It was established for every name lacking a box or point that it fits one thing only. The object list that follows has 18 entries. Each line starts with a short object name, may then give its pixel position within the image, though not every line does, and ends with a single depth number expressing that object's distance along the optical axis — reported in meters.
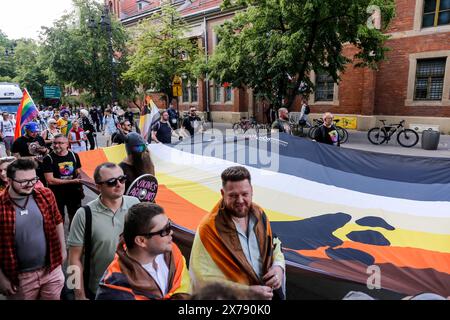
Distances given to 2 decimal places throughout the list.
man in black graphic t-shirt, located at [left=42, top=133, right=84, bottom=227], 4.70
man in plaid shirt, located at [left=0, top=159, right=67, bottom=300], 2.75
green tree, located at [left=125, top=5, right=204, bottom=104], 21.23
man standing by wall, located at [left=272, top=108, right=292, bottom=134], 7.29
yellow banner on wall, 19.69
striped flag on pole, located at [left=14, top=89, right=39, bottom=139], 7.50
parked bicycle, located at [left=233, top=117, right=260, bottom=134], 21.47
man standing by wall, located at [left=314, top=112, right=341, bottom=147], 7.06
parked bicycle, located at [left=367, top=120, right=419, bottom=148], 14.22
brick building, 16.80
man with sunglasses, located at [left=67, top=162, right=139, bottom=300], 2.53
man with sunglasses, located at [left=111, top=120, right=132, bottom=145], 8.94
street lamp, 17.36
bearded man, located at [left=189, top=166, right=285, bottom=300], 2.29
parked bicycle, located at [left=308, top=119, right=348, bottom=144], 15.55
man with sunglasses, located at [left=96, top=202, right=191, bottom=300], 1.73
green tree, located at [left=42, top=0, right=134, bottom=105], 23.27
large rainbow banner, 3.09
